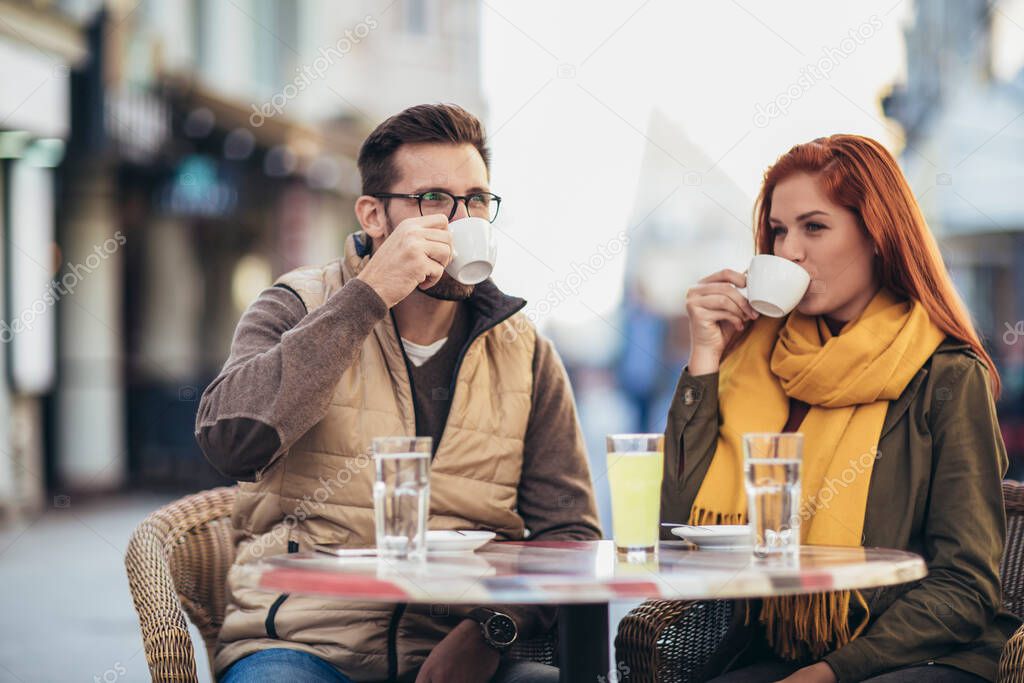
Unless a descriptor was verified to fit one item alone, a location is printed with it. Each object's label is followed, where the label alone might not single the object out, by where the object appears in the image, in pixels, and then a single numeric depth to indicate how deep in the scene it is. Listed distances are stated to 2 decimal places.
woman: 3.58
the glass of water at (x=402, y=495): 3.31
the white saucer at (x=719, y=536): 3.46
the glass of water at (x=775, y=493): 3.33
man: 3.62
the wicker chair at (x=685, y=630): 3.73
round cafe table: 3.12
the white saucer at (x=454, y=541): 3.37
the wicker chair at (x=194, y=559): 3.68
